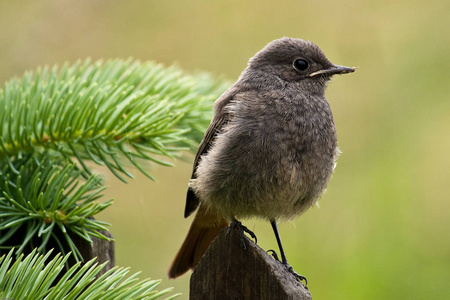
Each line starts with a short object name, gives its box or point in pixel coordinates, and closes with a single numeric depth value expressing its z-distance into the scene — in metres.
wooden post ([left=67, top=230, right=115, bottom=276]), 4.98
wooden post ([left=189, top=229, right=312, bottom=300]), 4.47
